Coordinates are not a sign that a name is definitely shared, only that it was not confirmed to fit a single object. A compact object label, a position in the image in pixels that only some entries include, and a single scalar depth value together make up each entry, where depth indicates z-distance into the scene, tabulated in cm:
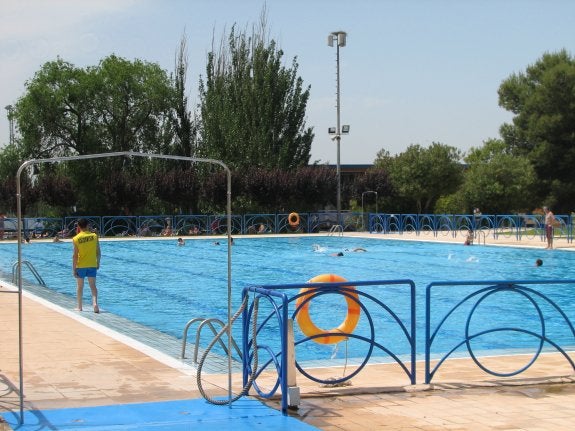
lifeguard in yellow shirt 1434
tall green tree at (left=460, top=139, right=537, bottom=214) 4972
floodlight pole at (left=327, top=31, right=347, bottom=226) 4550
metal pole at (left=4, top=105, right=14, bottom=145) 5319
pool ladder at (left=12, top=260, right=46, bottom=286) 1942
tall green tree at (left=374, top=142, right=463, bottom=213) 5253
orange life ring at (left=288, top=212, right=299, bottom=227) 4469
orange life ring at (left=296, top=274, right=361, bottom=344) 796
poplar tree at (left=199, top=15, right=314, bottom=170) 5406
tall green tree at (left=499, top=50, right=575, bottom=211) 5666
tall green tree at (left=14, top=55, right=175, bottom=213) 5147
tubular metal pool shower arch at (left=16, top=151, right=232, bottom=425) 675
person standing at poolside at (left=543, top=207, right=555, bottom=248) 3031
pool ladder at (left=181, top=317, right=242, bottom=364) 886
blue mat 655
